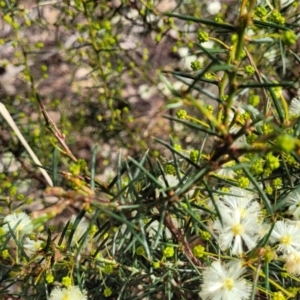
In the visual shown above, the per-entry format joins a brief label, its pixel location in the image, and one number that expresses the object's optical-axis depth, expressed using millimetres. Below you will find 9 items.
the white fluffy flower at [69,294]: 119
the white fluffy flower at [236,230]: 111
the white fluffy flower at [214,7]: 233
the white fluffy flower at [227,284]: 109
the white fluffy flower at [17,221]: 128
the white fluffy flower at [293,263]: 112
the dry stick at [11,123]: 145
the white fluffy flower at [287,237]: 114
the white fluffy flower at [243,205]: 114
